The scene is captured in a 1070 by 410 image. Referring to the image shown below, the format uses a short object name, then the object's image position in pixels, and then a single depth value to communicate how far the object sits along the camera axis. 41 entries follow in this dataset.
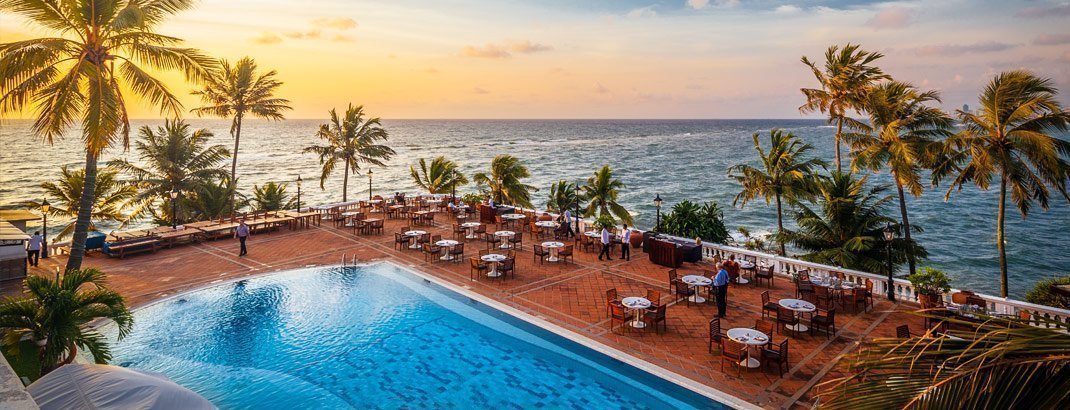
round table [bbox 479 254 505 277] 17.29
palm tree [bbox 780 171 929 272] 17.81
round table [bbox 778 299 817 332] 12.45
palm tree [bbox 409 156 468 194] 32.88
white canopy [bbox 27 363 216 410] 5.77
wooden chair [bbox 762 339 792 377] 10.23
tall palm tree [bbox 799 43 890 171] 22.00
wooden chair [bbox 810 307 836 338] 12.21
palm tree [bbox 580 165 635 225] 25.11
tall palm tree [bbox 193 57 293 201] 28.42
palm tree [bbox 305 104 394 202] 32.59
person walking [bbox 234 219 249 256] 20.14
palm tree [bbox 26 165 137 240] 23.91
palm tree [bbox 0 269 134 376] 8.45
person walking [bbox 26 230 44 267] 18.20
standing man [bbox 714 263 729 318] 13.29
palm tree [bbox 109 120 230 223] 28.17
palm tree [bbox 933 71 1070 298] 14.81
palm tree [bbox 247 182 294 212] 33.59
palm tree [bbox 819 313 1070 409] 2.10
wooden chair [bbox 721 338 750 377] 10.30
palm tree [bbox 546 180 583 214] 27.83
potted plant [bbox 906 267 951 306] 13.57
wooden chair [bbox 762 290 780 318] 13.23
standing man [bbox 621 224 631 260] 19.14
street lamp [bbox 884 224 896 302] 13.57
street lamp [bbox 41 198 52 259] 19.65
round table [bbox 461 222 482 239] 23.12
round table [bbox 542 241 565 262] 19.39
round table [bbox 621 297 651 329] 12.73
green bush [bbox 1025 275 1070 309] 14.01
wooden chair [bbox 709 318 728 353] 11.10
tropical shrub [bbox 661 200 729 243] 21.84
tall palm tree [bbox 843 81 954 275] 17.67
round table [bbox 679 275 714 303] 14.61
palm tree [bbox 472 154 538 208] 29.27
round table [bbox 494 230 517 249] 20.86
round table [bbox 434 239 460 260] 19.61
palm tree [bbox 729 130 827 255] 21.72
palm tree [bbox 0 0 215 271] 11.42
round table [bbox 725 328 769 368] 10.56
